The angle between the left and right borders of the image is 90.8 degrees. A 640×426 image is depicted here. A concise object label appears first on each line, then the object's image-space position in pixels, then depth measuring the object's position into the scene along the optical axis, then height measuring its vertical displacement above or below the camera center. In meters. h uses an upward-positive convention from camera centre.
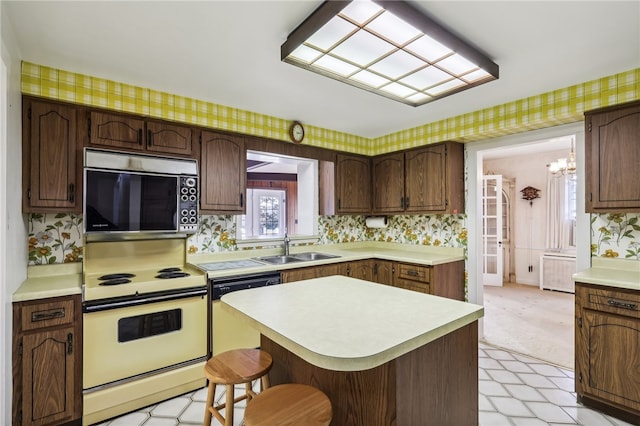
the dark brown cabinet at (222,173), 2.80 +0.38
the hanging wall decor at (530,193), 5.73 +0.38
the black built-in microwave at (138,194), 2.20 +0.16
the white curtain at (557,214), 5.41 +0.00
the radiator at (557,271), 5.21 -0.97
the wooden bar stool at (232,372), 1.43 -0.73
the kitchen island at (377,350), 1.04 -0.44
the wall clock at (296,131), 3.43 +0.92
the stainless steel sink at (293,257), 3.21 -0.47
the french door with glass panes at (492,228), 5.55 -0.24
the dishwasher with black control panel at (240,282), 2.52 -0.56
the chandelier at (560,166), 4.96 +0.76
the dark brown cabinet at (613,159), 2.18 +0.39
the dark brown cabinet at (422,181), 3.35 +0.39
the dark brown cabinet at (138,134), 2.34 +0.64
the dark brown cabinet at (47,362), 1.79 -0.86
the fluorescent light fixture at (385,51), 1.48 +0.91
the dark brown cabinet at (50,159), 2.08 +0.39
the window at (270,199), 6.64 +0.35
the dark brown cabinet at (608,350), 1.96 -0.89
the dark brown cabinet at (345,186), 3.79 +0.36
